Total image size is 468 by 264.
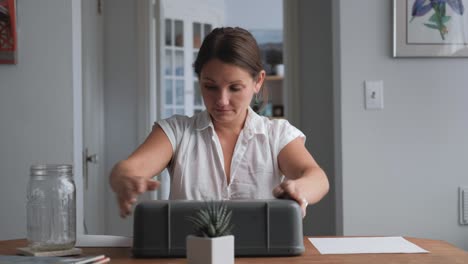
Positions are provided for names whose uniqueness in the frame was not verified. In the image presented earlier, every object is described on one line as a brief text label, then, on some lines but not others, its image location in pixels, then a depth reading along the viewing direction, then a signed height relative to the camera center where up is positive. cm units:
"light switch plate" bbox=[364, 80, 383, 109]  270 +15
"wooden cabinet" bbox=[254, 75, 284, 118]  733 +44
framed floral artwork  270 +43
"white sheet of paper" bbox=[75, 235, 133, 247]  148 -26
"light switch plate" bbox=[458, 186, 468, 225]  273 -33
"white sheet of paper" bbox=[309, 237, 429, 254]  142 -27
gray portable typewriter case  130 -20
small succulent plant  117 -17
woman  168 -3
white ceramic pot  115 -22
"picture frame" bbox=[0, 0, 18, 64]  243 +39
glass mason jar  138 -17
